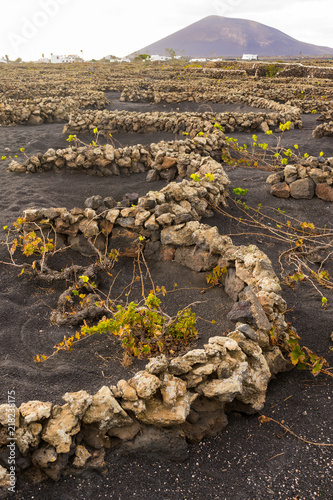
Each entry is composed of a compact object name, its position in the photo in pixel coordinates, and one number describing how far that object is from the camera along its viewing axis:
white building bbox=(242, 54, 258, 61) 81.69
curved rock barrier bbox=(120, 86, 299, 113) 16.12
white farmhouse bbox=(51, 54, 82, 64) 81.81
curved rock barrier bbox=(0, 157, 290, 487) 2.41
